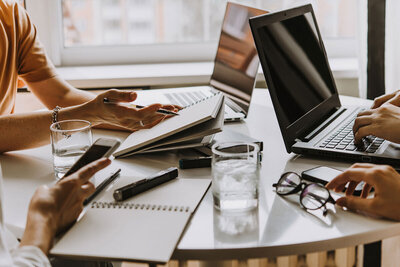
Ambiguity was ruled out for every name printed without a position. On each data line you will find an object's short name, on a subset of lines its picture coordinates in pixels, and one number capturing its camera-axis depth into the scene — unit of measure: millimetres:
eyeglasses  909
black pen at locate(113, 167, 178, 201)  946
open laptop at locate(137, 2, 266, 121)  1512
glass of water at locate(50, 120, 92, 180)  1062
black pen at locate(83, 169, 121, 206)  942
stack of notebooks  1127
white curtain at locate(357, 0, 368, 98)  2242
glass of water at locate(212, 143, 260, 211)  899
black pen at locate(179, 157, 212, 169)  1113
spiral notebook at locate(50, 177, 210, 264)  768
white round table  792
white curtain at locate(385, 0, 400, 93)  2221
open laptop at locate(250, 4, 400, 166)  1152
